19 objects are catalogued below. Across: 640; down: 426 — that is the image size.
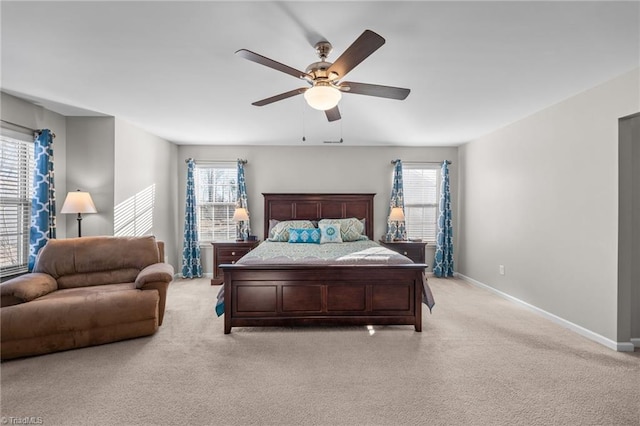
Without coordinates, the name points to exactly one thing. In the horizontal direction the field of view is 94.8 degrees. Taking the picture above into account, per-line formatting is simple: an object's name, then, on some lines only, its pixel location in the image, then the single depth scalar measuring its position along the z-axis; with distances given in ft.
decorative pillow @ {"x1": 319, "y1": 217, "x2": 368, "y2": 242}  16.42
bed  10.31
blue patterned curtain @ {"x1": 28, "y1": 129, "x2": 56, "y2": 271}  11.43
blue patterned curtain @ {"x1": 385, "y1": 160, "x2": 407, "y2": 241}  18.13
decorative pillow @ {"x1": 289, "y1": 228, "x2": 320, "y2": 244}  15.58
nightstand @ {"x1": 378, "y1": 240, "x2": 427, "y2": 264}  17.08
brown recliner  8.39
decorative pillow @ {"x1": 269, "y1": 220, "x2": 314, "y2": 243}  16.28
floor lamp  11.73
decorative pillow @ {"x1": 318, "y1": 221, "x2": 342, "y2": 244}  15.65
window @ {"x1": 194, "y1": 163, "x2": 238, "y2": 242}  18.78
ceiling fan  5.91
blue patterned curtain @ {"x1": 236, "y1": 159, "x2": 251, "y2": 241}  17.85
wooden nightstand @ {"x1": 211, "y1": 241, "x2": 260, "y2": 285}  16.72
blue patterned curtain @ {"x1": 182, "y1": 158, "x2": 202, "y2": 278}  17.79
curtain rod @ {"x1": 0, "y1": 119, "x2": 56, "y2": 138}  10.69
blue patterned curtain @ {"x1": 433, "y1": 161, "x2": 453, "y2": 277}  18.22
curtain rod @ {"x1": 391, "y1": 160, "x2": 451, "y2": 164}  18.81
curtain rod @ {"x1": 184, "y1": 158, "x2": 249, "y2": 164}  18.49
